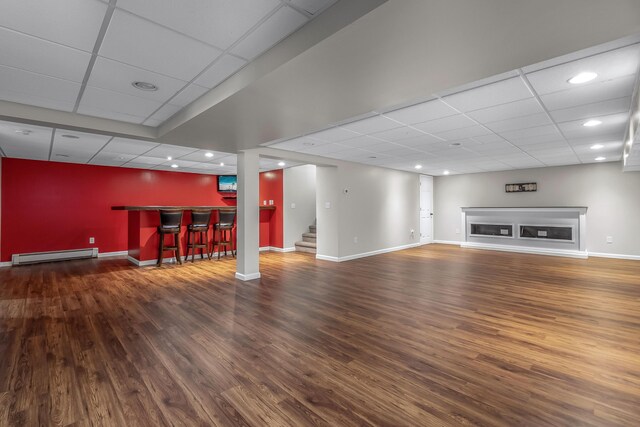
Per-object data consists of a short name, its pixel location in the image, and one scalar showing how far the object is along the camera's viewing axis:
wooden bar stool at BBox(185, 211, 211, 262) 6.49
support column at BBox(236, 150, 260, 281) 5.01
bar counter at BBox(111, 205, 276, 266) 6.24
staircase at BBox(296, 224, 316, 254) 8.14
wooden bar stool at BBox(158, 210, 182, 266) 6.03
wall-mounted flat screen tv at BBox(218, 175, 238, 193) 9.49
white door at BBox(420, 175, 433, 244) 9.58
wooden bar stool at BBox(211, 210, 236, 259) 6.86
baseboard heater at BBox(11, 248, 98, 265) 6.39
